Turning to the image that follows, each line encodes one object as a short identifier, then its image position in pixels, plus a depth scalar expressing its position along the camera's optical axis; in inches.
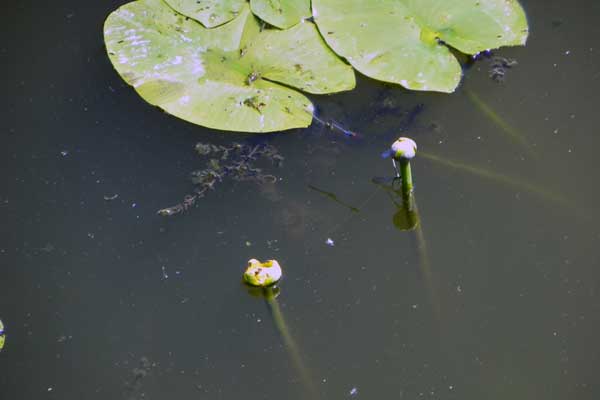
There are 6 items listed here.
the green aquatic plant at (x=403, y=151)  155.0
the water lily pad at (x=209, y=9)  203.5
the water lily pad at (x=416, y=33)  196.5
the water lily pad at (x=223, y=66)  187.5
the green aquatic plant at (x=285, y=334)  162.1
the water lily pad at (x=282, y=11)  205.3
